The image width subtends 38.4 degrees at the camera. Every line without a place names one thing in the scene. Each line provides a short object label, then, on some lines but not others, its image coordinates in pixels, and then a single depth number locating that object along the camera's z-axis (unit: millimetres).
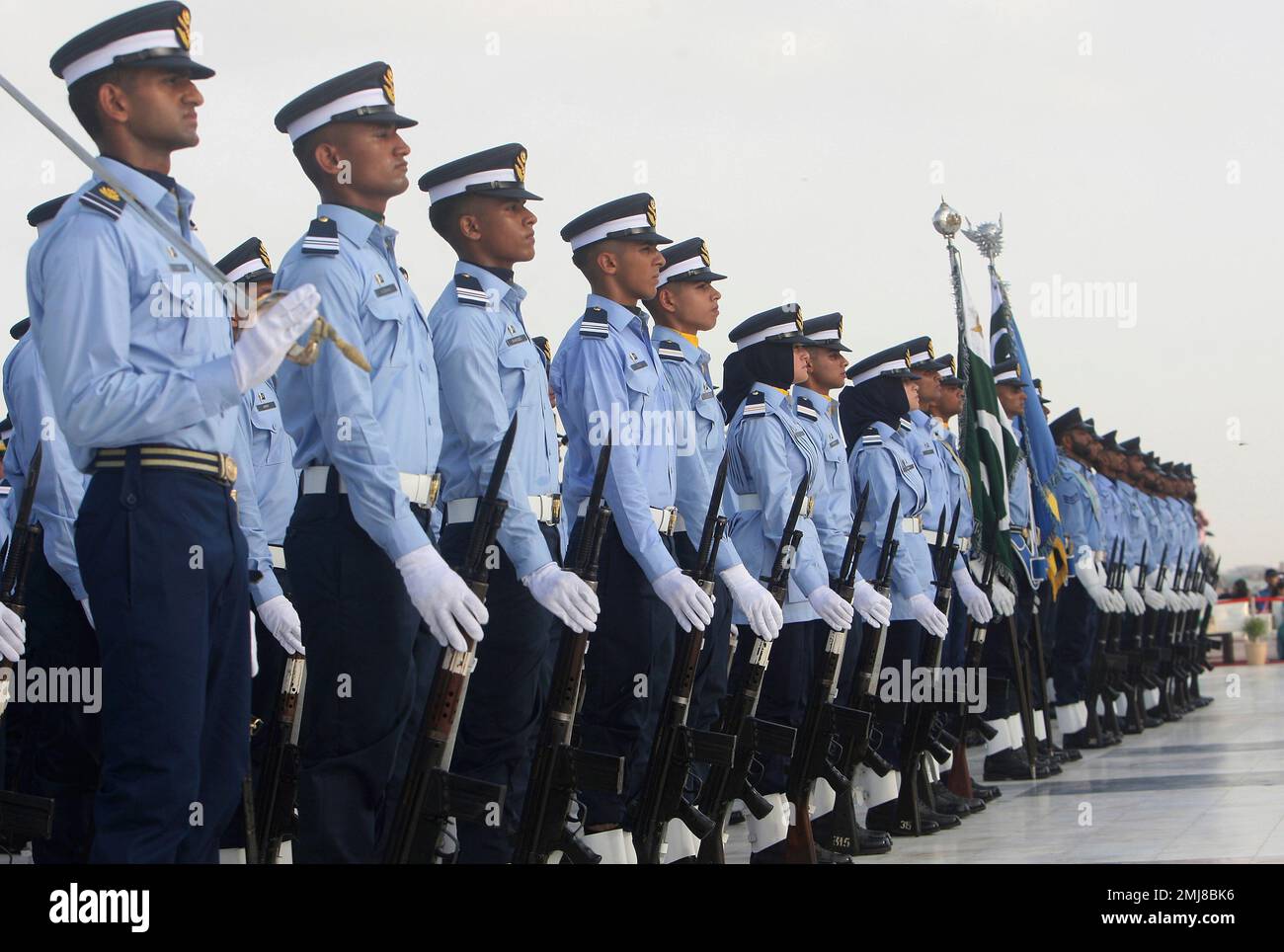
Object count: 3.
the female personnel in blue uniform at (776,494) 7141
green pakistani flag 10734
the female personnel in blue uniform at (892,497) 8094
